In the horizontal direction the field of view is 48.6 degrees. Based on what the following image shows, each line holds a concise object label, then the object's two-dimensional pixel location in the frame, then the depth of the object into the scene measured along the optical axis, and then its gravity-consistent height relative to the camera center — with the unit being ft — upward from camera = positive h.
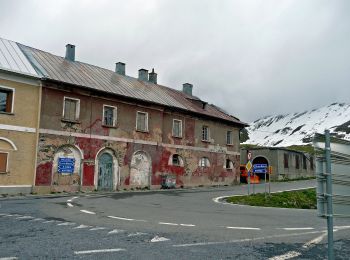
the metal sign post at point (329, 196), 11.93 -0.37
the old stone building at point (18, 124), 70.64 +10.06
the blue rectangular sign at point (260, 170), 67.62 +2.21
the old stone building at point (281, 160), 153.99 +9.42
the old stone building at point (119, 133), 78.69 +11.43
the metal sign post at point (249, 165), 73.78 +3.24
